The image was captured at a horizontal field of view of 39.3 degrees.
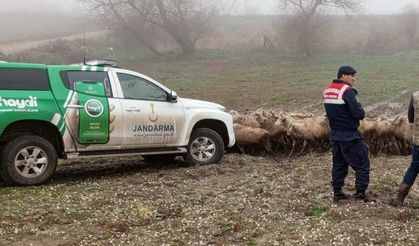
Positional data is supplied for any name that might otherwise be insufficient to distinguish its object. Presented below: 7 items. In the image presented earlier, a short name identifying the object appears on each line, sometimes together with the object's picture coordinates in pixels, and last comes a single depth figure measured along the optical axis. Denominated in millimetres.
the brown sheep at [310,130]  11789
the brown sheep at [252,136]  12227
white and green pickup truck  8930
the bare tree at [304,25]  45875
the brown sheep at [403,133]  11391
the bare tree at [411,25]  49812
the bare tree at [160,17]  49375
